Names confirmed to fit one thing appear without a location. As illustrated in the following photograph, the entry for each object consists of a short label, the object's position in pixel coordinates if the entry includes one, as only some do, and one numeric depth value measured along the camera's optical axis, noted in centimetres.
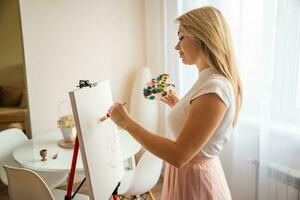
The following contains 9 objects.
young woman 96
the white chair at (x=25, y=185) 138
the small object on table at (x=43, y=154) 173
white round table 163
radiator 158
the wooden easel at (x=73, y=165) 116
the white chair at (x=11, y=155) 198
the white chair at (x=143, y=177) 180
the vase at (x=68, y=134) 195
